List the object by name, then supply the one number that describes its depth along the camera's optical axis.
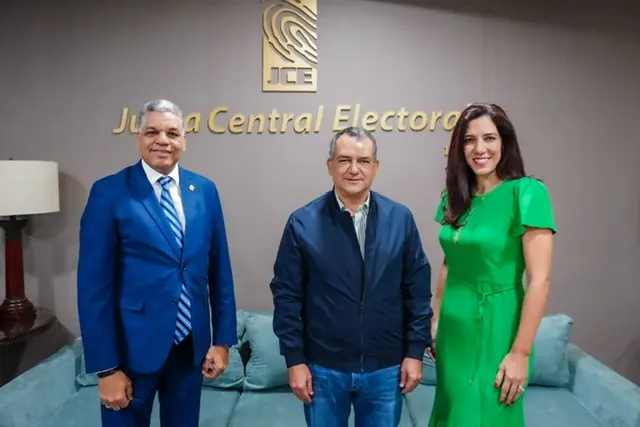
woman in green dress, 1.42
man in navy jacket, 1.47
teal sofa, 2.12
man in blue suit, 1.42
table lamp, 2.32
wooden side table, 2.33
